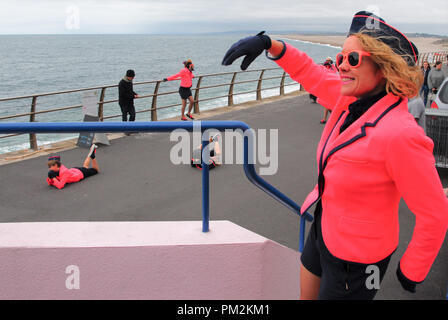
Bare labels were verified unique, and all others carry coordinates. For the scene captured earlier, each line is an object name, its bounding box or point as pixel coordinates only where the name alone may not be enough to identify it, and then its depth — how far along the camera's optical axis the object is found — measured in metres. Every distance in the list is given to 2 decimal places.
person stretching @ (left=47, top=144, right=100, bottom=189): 7.00
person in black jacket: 10.70
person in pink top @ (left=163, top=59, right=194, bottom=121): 12.23
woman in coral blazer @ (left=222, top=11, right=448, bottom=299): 1.62
